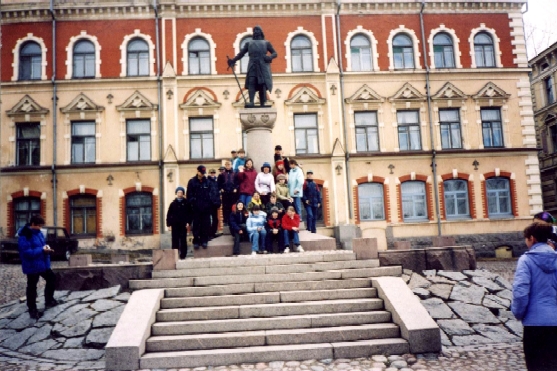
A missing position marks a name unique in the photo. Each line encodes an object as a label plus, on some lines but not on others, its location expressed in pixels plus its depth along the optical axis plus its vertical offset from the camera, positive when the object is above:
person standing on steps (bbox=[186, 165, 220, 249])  11.35 +0.59
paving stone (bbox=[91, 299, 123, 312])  8.89 -1.34
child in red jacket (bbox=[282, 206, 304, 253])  10.83 -0.12
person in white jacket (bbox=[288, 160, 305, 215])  12.48 +0.99
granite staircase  6.96 -1.43
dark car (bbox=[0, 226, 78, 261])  20.23 -0.38
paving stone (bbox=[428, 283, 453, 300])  9.19 -1.43
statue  13.12 +4.29
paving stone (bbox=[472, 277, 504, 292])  9.61 -1.41
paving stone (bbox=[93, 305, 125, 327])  8.48 -1.51
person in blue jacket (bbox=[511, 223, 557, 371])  4.55 -0.85
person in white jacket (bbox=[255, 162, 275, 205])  11.79 +1.01
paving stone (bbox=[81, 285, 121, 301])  9.26 -1.17
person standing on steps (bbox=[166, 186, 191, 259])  10.93 +0.23
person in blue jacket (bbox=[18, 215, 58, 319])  9.10 -0.49
